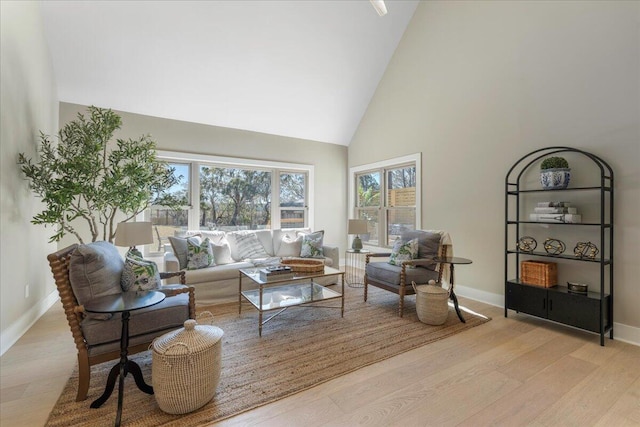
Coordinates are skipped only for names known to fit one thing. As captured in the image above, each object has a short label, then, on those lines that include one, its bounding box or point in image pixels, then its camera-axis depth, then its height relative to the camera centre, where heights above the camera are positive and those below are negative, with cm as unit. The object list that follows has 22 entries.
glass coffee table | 290 -93
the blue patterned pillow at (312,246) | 452 -53
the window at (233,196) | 479 +32
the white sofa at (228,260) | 359 -69
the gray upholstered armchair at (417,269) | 335 -68
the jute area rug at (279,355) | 173 -119
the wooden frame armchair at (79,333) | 178 -76
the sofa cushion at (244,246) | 440 -52
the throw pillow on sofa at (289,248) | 468 -58
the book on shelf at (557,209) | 289 +5
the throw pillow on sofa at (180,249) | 371 -48
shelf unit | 266 -42
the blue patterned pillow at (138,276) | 214 -48
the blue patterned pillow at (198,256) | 367 -56
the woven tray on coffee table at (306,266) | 332 -61
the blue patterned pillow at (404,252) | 356 -49
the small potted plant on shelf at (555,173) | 290 +42
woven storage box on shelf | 306 -64
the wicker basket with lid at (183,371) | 167 -93
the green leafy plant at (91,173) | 287 +42
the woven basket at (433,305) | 300 -96
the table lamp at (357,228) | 459 -24
